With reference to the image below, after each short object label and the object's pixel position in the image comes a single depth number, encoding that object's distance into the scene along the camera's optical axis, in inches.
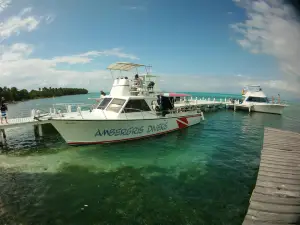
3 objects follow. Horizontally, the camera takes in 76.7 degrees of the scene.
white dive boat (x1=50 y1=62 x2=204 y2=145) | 426.9
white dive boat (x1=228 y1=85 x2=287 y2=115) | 1173.1
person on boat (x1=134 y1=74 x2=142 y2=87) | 571.2
